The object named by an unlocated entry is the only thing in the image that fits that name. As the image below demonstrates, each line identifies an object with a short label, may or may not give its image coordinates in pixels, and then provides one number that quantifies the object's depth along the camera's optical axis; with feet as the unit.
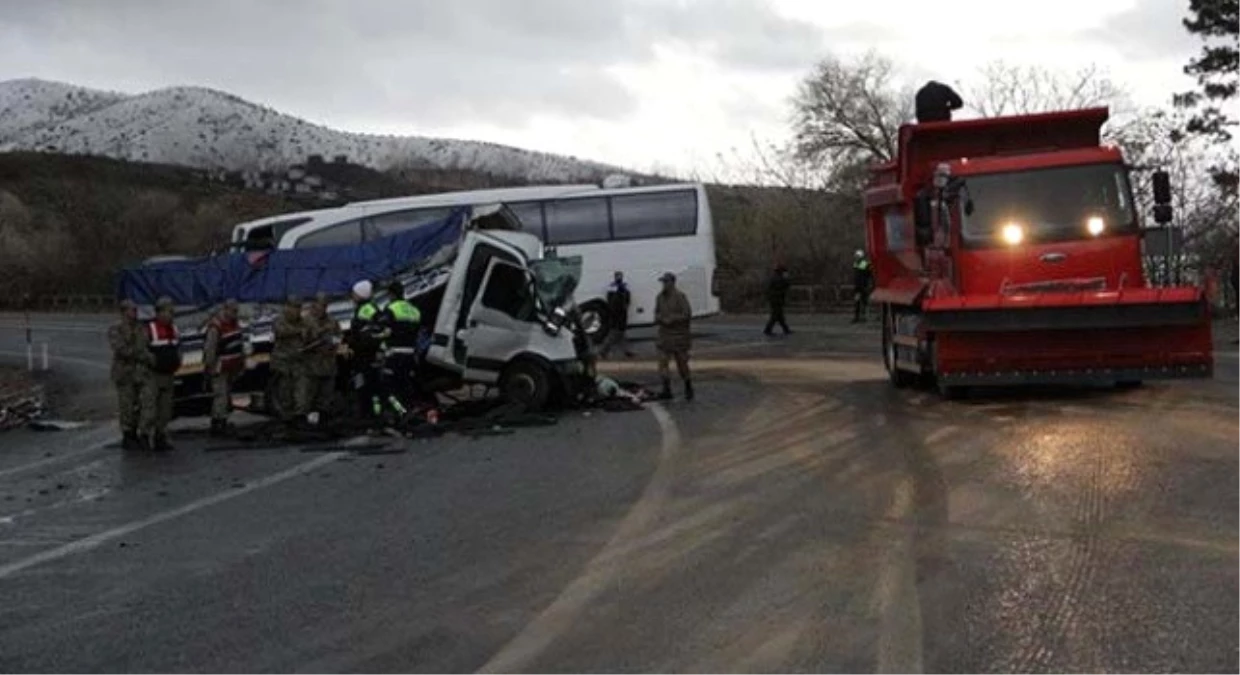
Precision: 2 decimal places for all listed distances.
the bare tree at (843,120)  179.63
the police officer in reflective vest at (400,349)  52.16
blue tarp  57.36
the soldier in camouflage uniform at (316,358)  52.44
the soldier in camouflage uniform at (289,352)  52.47
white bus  102.42
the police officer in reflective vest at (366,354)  51.90
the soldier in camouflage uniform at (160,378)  48.32
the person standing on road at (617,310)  97.09
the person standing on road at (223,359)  53.16
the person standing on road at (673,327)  58.70
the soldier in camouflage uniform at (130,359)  48.26
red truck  47.73
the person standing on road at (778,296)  108.99
